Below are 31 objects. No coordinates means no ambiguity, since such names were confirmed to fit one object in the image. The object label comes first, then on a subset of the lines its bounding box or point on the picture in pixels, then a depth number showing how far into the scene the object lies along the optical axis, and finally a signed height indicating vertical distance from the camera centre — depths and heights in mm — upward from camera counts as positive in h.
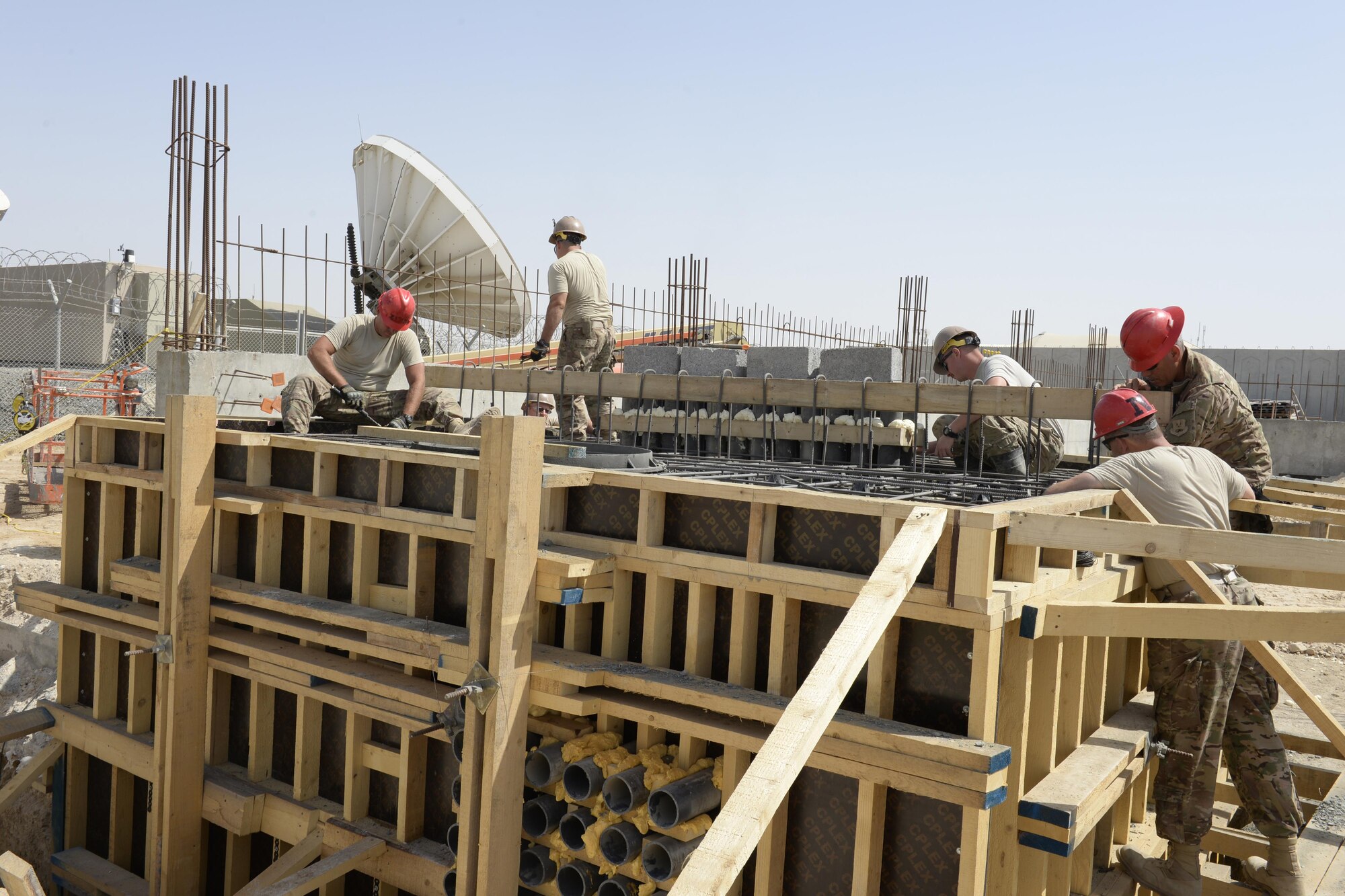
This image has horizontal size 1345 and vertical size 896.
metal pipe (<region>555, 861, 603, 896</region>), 4523 -2218
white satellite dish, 11992 +1855
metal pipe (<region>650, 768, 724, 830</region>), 4176 -1704
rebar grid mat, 5078 -432
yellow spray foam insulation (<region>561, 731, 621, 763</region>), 4512 -1606
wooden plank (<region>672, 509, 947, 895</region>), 2592 -954
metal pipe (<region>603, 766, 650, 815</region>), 4344 -1737
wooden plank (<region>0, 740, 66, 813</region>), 6719 -2806
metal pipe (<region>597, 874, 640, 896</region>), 4395 -2167
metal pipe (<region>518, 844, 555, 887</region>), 4680 -2248
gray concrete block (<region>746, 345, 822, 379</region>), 10945 +453
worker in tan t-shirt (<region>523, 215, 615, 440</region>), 9031 +794
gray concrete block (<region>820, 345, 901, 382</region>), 10305 +448
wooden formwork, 3852 -1256
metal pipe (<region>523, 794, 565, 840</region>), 4660 -1996
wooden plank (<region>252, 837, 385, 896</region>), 4965 -2498
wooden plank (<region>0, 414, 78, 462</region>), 6102 -448
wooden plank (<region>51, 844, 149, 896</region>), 6395 -3394
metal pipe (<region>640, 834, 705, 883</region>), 4246 -1969
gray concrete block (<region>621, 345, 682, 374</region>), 11898 +446
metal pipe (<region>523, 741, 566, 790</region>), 4547 -1725
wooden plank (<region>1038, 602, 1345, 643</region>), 3473 -734
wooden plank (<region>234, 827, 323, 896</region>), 5262 -2627
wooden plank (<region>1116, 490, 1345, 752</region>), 4395 -1057
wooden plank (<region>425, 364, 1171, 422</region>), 5875 +70
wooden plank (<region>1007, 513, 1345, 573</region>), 3312 -430
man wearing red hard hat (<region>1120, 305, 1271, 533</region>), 5770 +157
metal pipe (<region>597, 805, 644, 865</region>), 4344 -1982
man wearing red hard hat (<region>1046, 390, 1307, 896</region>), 4742 -1369
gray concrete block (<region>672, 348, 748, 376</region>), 11609 +413
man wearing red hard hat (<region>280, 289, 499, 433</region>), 7566 +70
